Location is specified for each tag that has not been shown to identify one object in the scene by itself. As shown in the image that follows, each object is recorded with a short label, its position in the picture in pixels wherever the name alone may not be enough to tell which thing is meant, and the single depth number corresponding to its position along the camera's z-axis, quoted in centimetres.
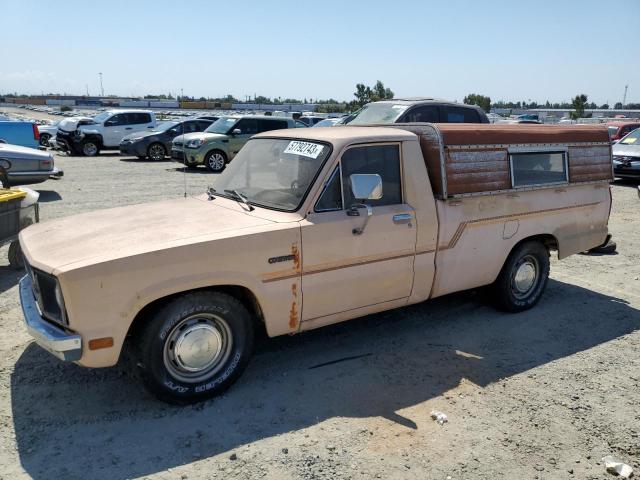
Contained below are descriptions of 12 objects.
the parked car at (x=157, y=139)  1977
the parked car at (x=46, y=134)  2458
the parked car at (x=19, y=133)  1391
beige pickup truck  348
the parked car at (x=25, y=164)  1065
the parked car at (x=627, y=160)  1490
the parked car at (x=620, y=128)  1955
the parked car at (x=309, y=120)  2567
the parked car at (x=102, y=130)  2156
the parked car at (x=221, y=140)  1680
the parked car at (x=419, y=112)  1097
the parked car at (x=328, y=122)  2045
